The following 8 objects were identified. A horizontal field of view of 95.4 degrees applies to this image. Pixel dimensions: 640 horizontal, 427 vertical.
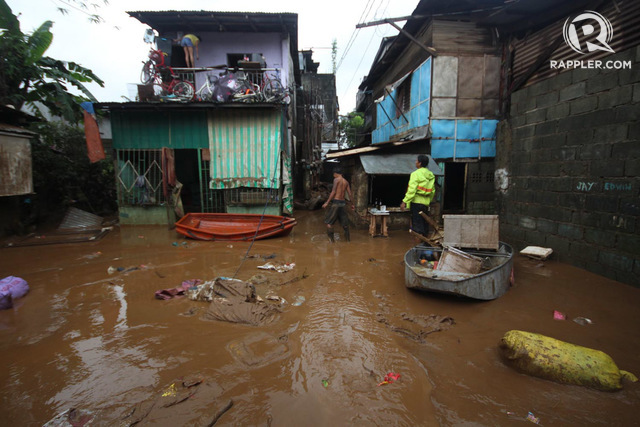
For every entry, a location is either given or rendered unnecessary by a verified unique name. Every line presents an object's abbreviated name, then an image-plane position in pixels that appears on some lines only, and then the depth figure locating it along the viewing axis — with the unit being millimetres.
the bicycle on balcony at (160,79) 9703
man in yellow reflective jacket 6395
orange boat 8070
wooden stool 8508
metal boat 3902
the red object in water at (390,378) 2688
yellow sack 2594
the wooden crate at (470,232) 5156
